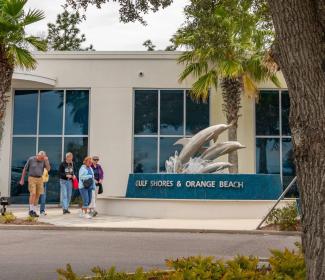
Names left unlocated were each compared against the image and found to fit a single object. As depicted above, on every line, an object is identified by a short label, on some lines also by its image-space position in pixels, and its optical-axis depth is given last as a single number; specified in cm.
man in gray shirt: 1455
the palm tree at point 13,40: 1523
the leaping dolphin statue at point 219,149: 1786
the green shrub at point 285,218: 1237
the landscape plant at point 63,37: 4375
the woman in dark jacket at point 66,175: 1555
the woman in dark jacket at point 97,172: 1639
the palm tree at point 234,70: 1967
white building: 2275
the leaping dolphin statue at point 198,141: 1767
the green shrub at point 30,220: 1331
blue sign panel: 1619
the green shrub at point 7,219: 1318
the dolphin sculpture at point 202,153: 1745
